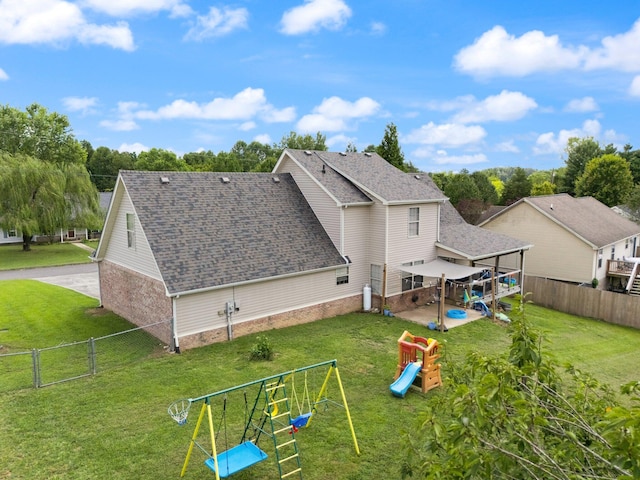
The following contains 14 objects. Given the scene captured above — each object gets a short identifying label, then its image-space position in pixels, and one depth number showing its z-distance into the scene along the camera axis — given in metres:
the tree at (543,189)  56.72
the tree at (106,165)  79.31
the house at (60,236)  47.85
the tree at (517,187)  57.28
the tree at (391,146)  39.16
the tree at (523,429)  3.39
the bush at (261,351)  14.40
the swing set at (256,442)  7.79
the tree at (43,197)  37.88
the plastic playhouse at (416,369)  12.25
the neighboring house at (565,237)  28.20
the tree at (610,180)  53.34
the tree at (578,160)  63.03
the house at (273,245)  16.03
